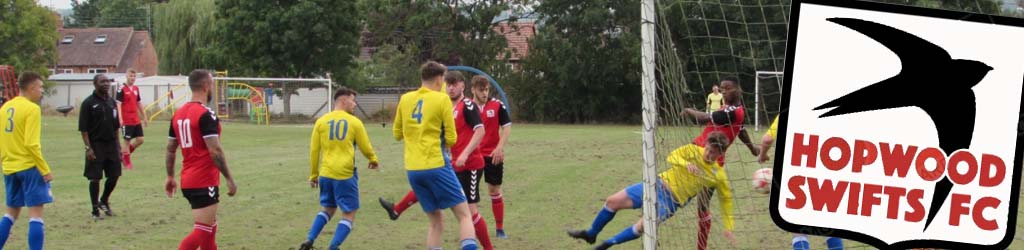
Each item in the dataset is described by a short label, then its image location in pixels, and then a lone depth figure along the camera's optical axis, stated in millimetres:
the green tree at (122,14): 108812
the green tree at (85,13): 116188
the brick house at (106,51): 80312
